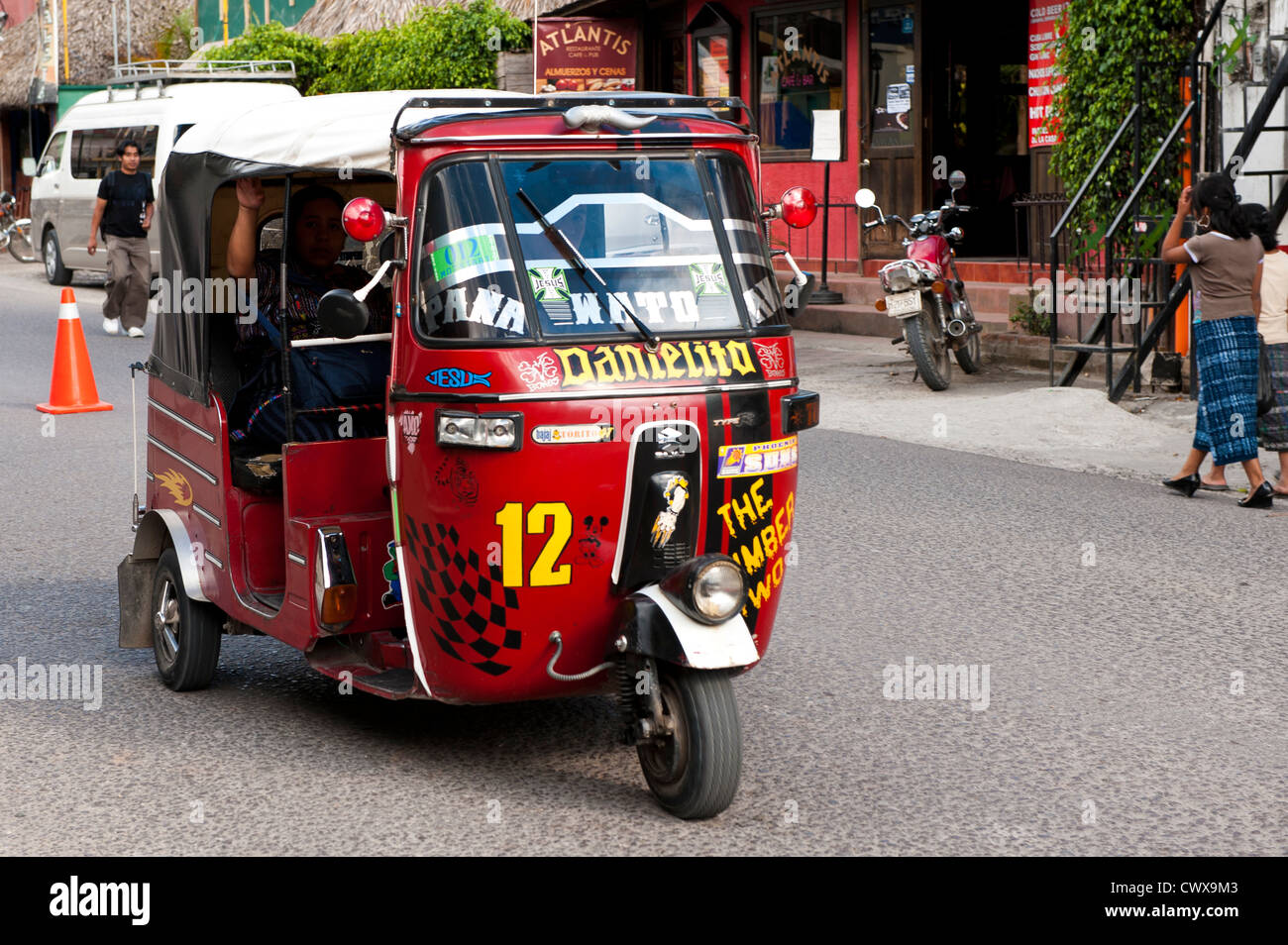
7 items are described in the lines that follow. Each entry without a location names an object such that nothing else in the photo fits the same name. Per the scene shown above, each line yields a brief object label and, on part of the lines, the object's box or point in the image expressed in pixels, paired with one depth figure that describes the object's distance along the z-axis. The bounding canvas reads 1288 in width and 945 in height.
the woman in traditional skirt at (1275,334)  9.13
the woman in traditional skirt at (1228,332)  8.92
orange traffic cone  12.49
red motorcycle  12.96
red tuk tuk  4.52
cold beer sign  16.14
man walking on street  17.30
